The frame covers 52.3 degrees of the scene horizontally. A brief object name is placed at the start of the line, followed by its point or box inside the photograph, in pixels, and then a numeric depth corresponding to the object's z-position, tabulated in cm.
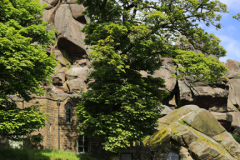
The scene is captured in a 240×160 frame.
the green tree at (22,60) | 1496
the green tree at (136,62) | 1938
